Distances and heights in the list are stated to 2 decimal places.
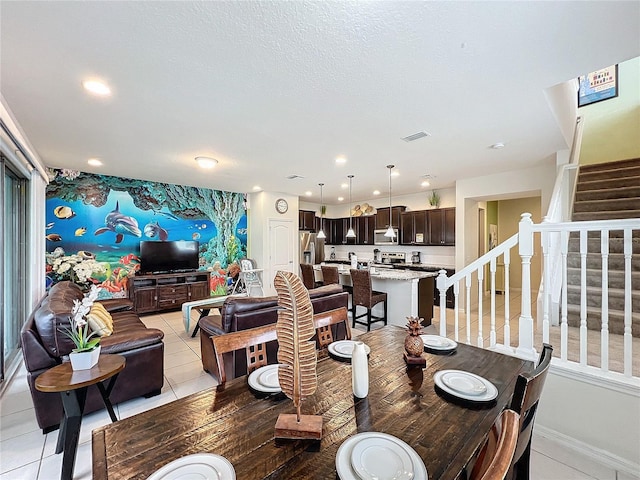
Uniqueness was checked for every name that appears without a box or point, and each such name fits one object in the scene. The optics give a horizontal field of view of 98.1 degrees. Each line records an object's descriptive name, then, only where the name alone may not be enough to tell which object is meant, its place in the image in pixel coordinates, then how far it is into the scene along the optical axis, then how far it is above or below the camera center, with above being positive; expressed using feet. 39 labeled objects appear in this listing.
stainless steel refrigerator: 26.63 -1.00
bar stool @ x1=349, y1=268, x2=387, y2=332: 13.91 -2.98
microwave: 24.45 -0.08
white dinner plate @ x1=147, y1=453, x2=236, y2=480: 2.57 -2.21
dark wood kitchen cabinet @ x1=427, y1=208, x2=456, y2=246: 20.27 +0.92
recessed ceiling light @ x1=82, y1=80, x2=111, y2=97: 7.15 +4.02
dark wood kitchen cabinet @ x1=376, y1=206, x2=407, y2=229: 23.97 +1.90
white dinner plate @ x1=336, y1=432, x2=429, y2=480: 2.58 -2.22
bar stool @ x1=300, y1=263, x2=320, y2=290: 17.44 -2.40
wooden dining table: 2.80 -2.29
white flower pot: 6.10 -2.70
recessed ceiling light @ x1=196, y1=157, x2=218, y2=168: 13.48 +3.77
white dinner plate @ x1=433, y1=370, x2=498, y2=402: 3.97 -2.25
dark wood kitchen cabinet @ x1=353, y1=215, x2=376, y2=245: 26.05 +0.95
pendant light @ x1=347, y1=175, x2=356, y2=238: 17.92 +1.29
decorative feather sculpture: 3.15 -1.30
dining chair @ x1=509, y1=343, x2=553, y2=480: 2.71 -1.61
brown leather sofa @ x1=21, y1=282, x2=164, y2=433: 6.79 -3.15
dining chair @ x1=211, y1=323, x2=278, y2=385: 4.51 -1.82
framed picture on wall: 17.71 +9.95
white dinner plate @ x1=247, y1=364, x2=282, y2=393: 4.12 -2.22
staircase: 9.29 -0.13
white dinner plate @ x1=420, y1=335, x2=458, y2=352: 5.76 -2.26
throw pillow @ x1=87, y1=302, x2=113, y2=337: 6.90 -2.10
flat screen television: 18.52 -1.25
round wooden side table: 5.41 -2.98
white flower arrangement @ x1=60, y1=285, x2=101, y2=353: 6.03 -1.99
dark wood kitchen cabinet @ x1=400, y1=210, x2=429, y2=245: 21.95 +0.81
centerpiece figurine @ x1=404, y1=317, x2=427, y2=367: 5.04 -1.98
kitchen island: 14.34 -2.99
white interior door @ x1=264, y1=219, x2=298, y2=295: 22.91 -0.77
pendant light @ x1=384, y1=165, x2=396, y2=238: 16.76 +0.31
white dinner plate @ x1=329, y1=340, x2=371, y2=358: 5.41 -2.25
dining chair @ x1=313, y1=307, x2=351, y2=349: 6.16 -1.91
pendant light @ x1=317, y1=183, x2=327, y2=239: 28.40 +2.42
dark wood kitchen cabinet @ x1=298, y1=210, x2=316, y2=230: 26.73 +1.81
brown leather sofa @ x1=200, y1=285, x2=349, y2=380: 8.57 -2.70
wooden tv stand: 17.69 -3.46
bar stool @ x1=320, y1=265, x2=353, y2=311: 15.79 -2.10
